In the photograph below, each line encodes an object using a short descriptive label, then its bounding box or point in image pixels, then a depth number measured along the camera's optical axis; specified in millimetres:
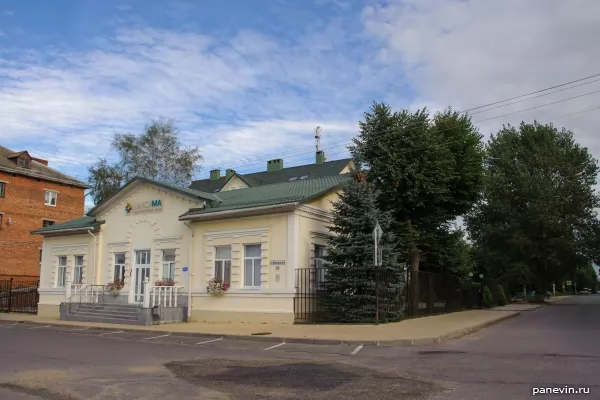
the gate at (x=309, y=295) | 20469
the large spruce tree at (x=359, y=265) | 19328
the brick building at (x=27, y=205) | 45000
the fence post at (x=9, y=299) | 30942
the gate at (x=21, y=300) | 32184
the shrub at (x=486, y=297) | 36406
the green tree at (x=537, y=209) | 42594
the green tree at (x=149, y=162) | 45406
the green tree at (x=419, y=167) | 23094
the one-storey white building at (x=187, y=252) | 21078
